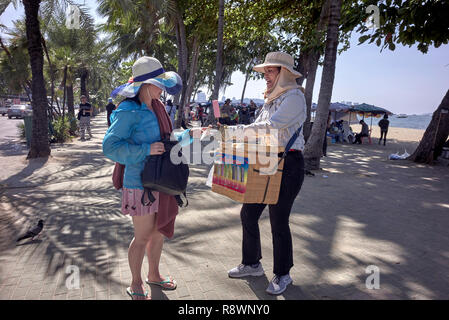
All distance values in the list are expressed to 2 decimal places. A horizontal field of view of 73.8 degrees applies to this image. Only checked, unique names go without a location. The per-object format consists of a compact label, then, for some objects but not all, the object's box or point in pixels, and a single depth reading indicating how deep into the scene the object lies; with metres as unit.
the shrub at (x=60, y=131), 13.67
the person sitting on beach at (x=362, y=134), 18.23
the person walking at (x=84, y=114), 13.88
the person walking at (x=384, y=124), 17.52
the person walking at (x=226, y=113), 17.33
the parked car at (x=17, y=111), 31.86
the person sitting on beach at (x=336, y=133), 18.73
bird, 3.58
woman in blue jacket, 2.18
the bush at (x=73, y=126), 16.44
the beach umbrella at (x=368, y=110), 19.05
